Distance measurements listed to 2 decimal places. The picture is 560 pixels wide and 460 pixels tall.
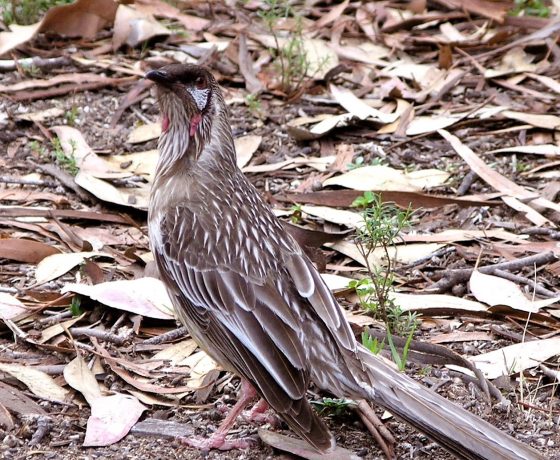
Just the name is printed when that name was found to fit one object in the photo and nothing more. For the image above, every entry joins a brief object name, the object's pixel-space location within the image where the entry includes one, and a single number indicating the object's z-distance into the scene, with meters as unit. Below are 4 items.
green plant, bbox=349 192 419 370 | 11.08
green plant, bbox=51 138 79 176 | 14.64
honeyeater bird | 9.43
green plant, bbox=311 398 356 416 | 10.39
